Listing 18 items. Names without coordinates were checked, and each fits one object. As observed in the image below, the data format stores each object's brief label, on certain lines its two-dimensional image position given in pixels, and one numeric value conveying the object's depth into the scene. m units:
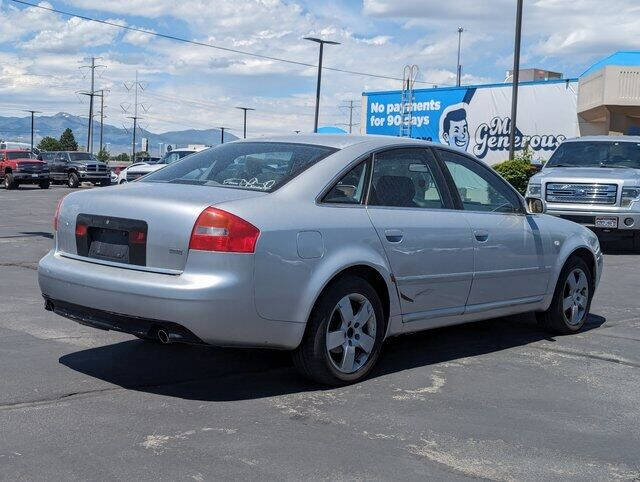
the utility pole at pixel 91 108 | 90.73
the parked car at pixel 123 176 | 28.48
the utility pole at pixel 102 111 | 105.97
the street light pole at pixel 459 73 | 70.07
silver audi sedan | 4.95
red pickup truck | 42.16
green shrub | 23.47
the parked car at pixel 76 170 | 45.31
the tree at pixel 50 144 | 126.11
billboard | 37.66
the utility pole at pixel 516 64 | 25.64
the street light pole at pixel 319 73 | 43.94
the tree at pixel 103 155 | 111.56
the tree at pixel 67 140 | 123.64
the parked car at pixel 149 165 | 25.41
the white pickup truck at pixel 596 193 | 14.45
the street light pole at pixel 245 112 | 87.19
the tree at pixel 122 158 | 132.62
